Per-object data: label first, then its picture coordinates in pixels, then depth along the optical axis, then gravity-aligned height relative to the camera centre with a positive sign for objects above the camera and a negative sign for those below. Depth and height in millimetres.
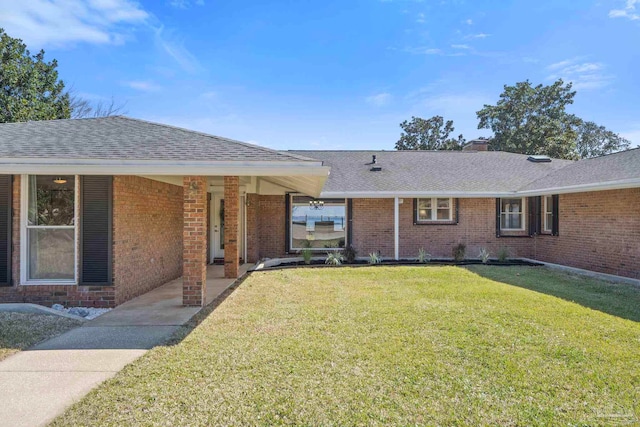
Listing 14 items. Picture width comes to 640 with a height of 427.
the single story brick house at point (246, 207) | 6520 +266
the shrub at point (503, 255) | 12766 -1322
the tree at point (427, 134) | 40062 +9140
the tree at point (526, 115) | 33219 +9659
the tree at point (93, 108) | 27906 +8373
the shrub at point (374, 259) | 12595 -1457
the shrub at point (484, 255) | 12727 -1361
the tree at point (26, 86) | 19359 +7331
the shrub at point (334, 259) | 12338 -1442
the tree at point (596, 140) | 46594 +9807
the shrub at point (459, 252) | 13086 -1248
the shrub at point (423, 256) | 12768 -1401
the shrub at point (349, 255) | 12992 -1353
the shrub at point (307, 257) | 12523 -1370
